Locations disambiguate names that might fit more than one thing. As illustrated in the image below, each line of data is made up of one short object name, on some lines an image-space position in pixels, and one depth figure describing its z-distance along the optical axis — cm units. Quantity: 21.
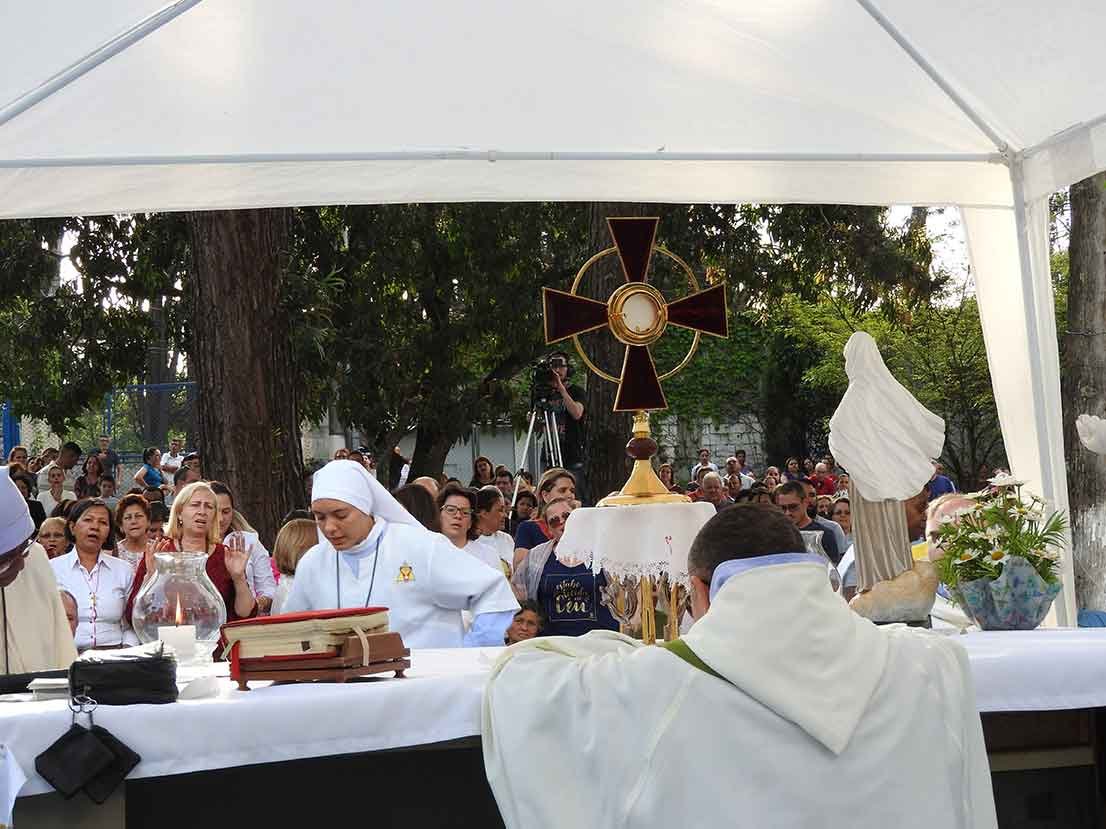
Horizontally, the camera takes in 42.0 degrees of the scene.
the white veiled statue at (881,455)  453
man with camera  974
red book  358
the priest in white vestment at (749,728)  316
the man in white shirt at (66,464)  1516
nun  538
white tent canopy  538
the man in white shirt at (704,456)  2448
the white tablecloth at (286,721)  328
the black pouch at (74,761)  317
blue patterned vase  442
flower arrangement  443
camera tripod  1440
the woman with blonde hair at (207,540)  734
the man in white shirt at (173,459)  1814
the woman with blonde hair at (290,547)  781
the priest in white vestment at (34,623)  453
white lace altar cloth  468
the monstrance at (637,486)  469
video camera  909
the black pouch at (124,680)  332
